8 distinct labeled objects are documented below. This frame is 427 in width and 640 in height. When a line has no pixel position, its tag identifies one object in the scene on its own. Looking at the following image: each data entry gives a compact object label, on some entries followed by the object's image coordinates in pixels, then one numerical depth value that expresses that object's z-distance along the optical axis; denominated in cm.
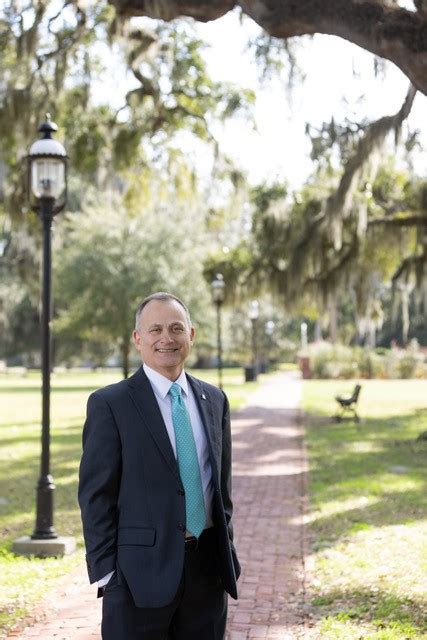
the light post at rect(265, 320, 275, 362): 5666
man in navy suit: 297
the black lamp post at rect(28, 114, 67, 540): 749
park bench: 1814
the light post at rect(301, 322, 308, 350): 6016
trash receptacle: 3688
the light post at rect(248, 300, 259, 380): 3759
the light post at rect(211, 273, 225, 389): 2281
